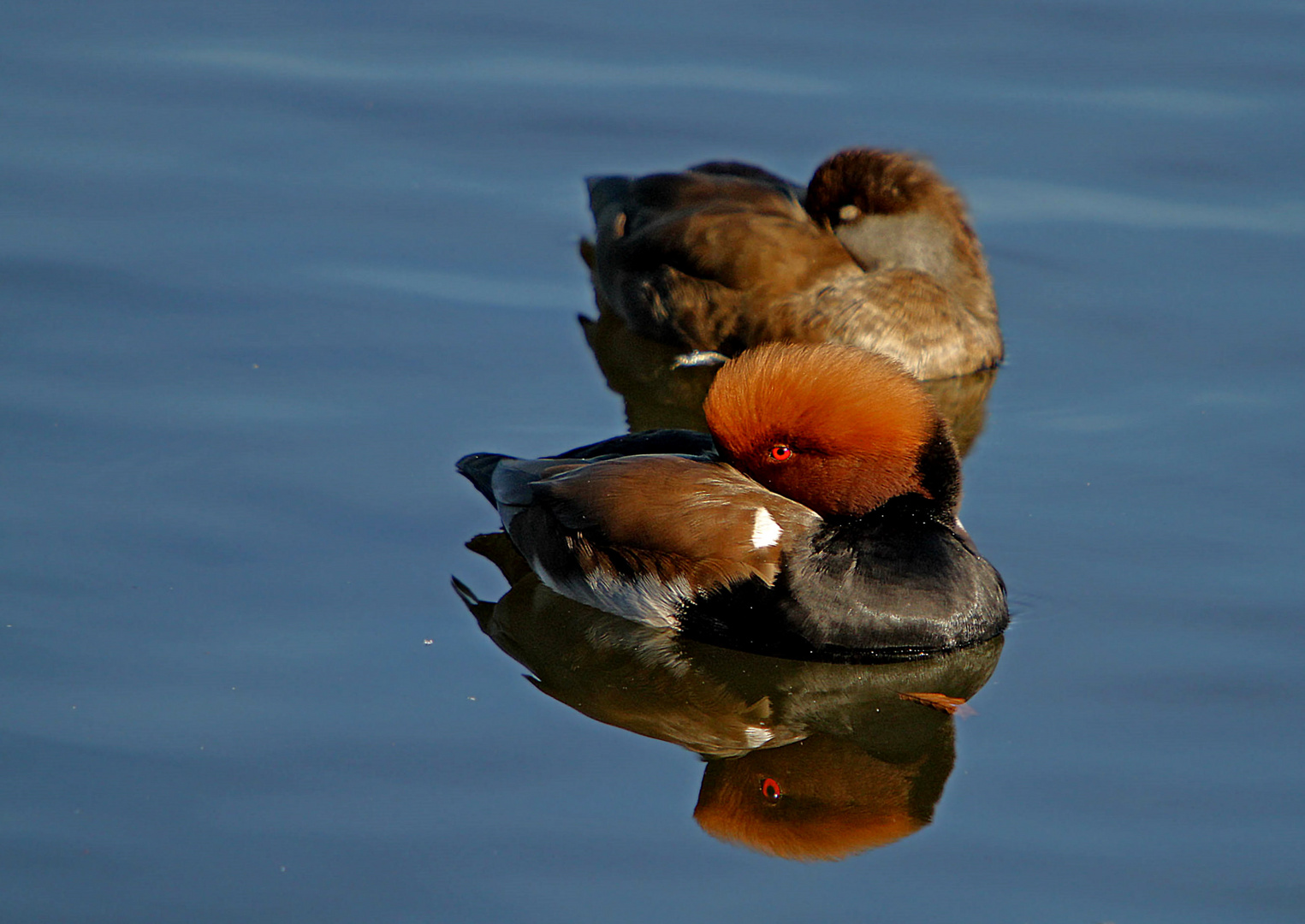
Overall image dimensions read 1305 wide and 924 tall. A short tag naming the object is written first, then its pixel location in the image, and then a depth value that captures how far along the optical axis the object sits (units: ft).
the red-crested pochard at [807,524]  37.88
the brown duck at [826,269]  52.75
